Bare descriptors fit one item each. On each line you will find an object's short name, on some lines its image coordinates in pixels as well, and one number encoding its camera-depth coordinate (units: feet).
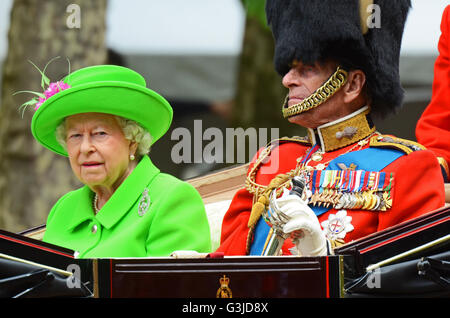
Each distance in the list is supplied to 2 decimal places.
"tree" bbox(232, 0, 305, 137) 66.33
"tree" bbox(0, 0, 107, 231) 50.62
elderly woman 30.12
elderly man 29.09
